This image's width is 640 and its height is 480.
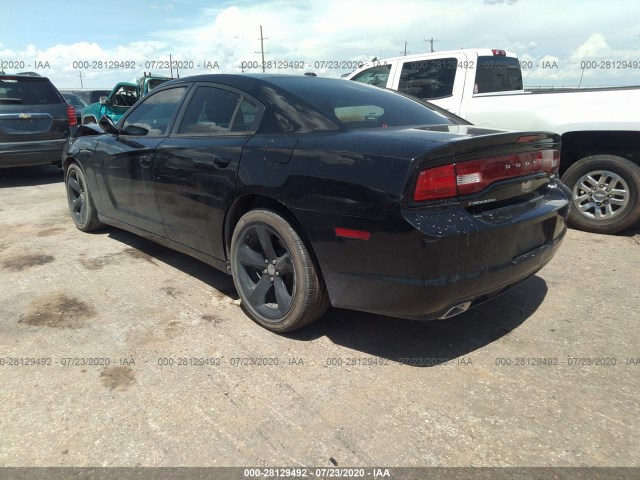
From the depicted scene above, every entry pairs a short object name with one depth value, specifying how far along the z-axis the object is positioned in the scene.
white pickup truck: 4.62
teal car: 11.71
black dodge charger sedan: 2.26
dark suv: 7.67
